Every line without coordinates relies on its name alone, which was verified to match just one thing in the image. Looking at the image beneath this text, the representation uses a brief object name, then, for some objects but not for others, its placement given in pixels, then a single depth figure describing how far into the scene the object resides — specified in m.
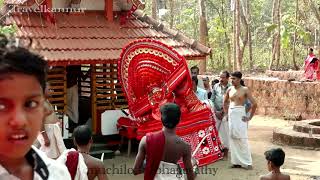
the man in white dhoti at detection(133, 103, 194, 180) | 4.82
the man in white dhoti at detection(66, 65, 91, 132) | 10.82
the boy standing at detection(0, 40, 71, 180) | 1.58
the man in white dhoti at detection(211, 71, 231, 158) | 10.73
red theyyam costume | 8.92
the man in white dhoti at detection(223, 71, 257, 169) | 9.47
